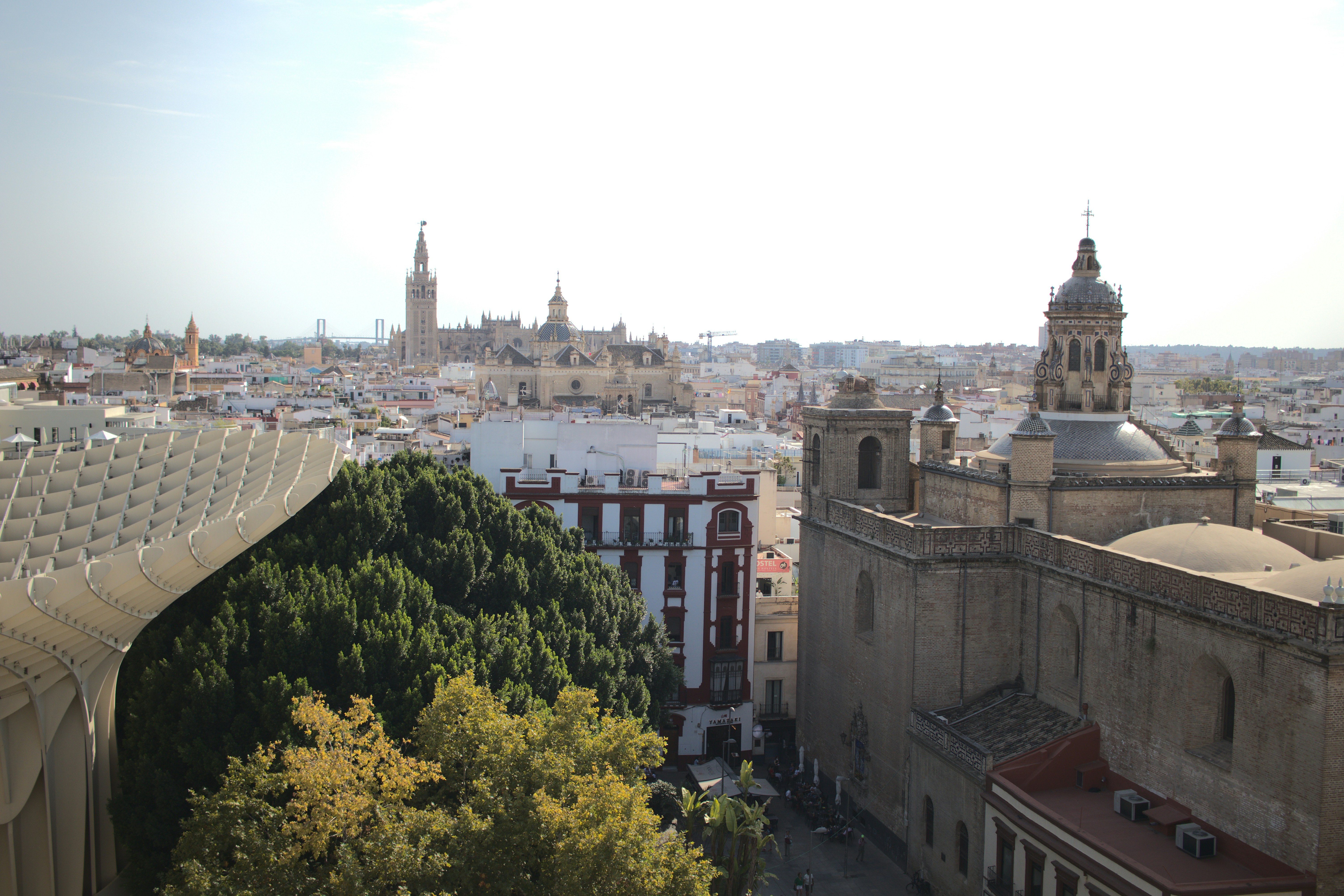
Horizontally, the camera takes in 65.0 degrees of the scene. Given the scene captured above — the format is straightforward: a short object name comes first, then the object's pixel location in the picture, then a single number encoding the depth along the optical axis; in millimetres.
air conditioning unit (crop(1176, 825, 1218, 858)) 17297
